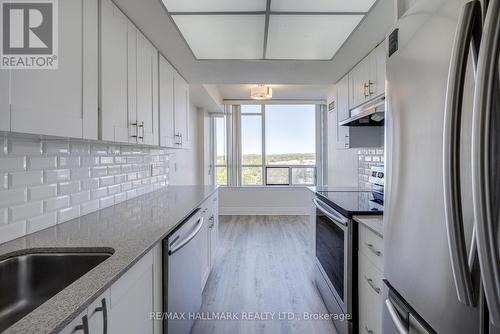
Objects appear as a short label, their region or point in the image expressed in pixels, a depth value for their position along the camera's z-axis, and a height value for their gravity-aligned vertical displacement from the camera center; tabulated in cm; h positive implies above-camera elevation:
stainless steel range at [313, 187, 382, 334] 172 -62
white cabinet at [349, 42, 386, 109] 214 +76
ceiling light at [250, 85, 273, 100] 461 +122
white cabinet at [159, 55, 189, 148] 244 +58
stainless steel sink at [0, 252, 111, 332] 104 -42
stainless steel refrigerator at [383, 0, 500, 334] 57 -1
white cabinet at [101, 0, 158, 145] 150 +53
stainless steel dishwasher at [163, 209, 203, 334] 137 -64
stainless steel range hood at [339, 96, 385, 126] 198 +42
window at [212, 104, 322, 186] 637 +45
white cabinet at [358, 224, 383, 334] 142 -66
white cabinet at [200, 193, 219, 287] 237 -68
